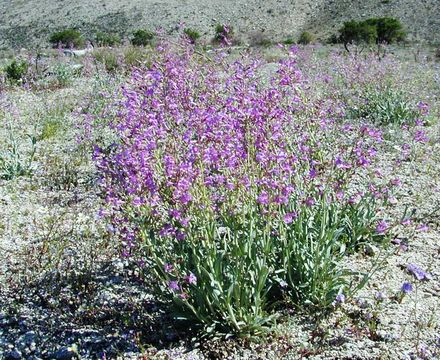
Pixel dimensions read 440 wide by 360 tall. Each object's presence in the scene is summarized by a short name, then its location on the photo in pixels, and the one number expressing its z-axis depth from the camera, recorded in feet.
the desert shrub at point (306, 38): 120.67
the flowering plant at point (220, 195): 9.84
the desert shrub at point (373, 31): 99.71
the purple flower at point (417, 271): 9.92
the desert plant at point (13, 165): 21.21
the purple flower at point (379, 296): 10.85
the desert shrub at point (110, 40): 90.46
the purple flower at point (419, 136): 13.06
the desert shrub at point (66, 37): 113.11
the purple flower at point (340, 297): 10.60
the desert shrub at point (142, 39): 88.33
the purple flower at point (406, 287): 9.68
